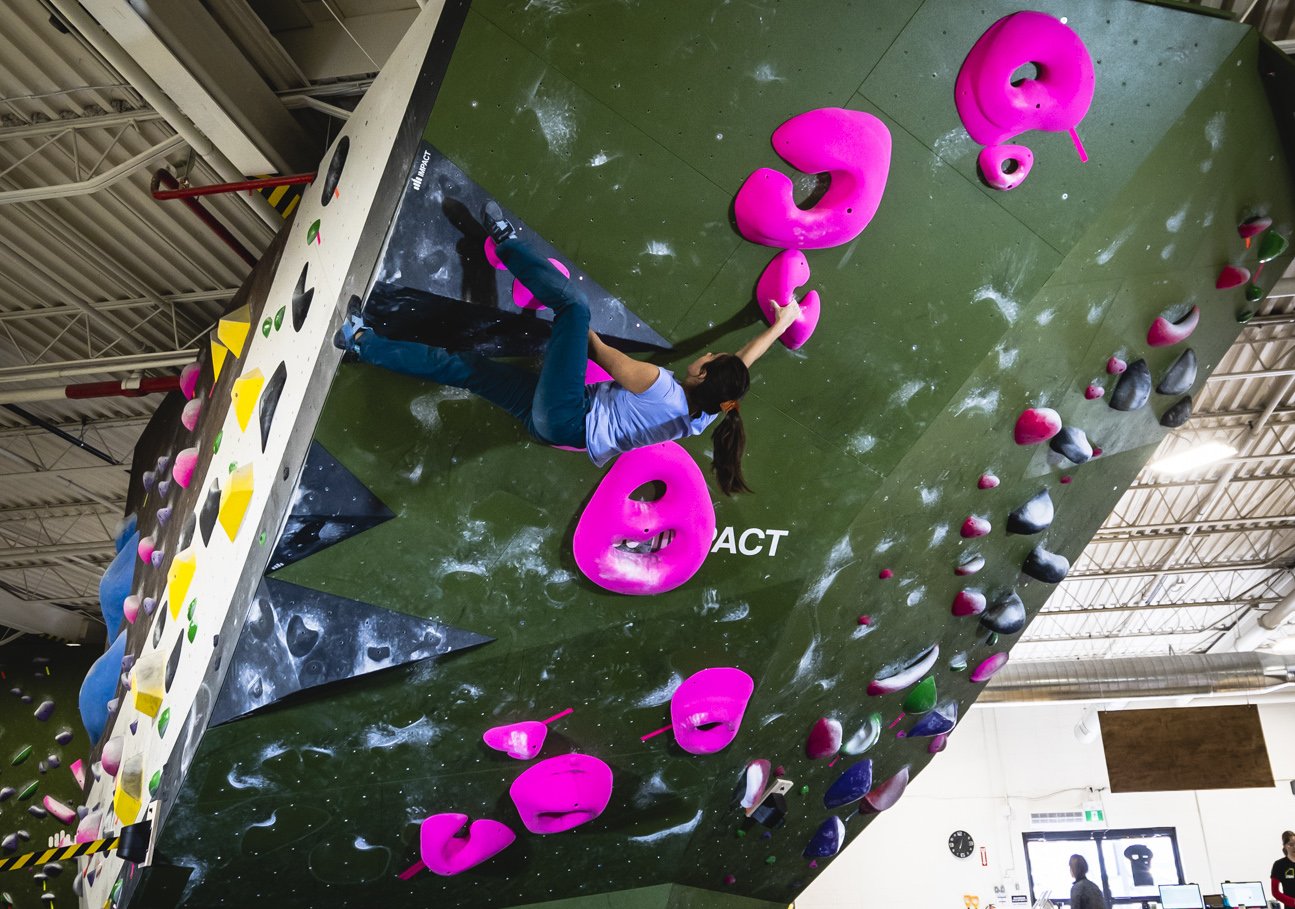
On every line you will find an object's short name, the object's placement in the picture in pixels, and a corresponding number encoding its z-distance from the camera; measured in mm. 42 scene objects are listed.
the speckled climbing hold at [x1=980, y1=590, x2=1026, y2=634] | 4570
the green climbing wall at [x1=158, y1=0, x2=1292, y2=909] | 2861
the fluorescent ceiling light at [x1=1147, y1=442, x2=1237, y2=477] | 9852
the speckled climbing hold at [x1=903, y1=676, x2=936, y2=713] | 4734
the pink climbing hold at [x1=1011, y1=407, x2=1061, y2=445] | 3713
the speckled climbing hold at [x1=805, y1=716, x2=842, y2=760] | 4473
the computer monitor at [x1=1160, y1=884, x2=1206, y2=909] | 9719
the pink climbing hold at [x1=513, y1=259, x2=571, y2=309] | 2953
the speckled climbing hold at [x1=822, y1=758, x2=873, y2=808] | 4965
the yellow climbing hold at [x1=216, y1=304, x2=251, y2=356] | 4496
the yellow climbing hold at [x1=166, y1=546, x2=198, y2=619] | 4000
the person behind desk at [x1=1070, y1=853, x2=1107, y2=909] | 7496
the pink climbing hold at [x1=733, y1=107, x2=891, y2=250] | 2941
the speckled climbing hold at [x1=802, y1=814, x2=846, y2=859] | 5328
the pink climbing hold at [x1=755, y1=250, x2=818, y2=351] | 3057
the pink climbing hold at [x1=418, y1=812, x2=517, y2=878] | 3871
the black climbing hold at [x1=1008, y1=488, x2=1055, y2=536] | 4090
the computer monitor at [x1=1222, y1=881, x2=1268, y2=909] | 10695
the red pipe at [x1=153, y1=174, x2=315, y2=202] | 4508
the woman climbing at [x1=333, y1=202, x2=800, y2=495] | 2842
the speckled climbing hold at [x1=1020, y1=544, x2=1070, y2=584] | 4379
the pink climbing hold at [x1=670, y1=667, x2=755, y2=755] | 3902
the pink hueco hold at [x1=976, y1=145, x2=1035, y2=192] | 3070
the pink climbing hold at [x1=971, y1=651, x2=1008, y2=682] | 4992
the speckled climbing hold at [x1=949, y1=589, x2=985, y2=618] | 4344
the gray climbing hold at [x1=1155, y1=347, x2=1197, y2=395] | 4031
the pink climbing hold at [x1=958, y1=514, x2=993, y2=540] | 3973
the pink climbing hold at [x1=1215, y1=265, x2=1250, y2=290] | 3779
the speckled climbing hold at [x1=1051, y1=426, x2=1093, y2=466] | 3889
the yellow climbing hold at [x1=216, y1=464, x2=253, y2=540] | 3389
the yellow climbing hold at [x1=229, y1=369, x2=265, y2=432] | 3686
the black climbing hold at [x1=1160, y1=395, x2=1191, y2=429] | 4242
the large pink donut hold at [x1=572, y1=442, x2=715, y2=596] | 3273
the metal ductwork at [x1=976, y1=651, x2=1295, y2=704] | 13570
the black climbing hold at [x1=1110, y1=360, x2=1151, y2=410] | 3889
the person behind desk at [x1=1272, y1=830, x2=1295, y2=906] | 6562
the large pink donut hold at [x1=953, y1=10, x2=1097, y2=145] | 2949
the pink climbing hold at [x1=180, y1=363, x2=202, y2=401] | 5480
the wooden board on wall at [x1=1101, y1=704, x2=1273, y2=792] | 13375
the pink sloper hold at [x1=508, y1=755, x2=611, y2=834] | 3873
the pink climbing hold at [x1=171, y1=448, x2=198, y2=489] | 4699
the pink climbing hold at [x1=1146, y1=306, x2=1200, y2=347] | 3773
